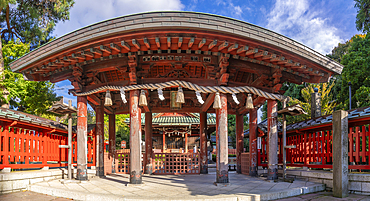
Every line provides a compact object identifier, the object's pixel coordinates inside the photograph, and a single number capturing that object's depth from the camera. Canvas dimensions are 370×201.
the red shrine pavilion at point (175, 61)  7.09
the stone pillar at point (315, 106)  10.32
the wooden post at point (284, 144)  8.53
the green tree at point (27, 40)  15.66
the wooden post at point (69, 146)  8.41
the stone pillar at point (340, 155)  6.50
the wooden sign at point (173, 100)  9.90
